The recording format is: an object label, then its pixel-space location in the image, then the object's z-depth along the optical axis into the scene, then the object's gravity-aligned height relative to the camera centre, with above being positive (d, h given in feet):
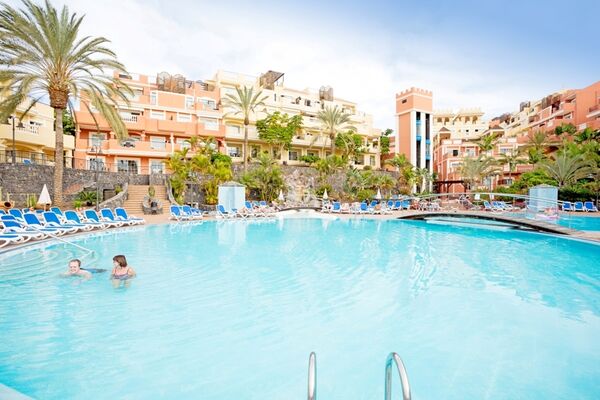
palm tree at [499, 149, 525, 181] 123.85 +10.58
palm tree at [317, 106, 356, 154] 120.78 +25.49
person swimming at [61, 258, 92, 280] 23.56 -5.70
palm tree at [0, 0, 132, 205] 47.03 +19.55
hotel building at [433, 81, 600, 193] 122.62 +29.03
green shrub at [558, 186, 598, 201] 91.15 -1.33
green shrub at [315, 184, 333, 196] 105.50 +0.02
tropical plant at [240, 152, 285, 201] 93.30 +3.16
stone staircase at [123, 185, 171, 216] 72.74 -1.64
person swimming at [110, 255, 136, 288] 22.66 -5.54
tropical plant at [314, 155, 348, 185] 108.78 +8.03
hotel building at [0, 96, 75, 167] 72.08 +12.65
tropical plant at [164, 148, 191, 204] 81.56 +3.74
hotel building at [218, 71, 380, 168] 114.73 +26.60
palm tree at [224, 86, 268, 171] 101.14 +26.81
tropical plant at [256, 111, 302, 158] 110.52 +20.54
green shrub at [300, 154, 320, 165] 117.77 +10.87
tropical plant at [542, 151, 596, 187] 88.89 +5.65
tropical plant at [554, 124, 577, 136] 119.55 +21.40
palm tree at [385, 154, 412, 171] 124.26 +10.32
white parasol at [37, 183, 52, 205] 44.97 -0.93
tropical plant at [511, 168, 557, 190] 99.12 +2.91
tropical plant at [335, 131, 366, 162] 122.21 +17.05
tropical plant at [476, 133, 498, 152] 130.93 +18.03
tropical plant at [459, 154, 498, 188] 114.73 +7.03
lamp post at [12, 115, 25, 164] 62.95 +14.15
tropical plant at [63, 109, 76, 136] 104.97 +21.28
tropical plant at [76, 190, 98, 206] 70.44 -1.30
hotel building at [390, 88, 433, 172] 142.41 +27.22
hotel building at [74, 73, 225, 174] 92.27 +19.32
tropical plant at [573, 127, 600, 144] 106.22 +17.01
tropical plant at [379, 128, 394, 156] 142.20 +19.09
